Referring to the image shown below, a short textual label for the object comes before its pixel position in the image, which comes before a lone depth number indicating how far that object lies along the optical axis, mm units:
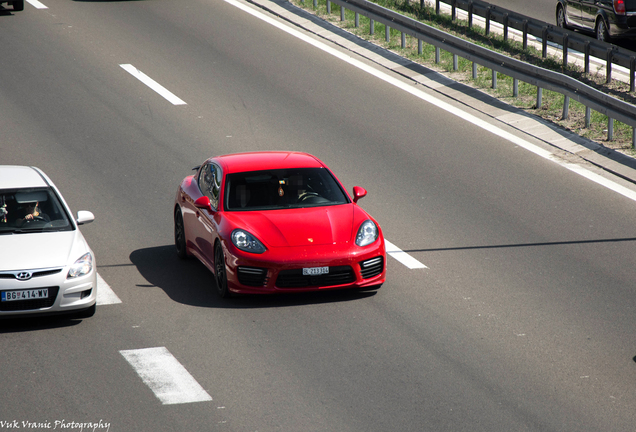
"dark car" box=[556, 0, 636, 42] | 40656
